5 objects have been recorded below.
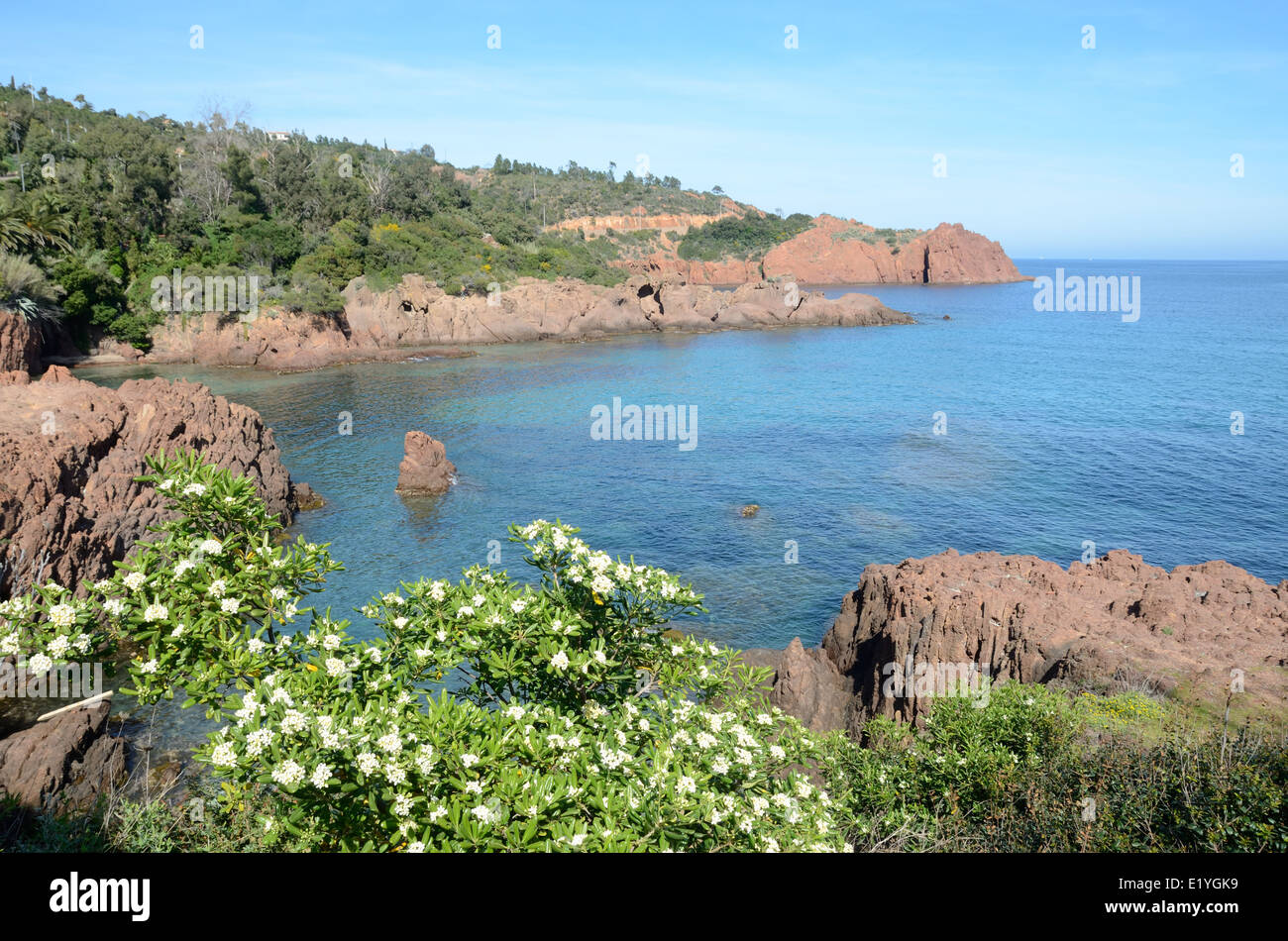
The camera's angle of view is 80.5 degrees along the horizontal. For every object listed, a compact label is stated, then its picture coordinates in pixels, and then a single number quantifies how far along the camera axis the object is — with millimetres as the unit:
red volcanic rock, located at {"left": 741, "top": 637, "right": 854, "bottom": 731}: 21750
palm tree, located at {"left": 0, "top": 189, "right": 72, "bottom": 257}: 57719
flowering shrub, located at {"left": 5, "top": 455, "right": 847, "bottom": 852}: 6793
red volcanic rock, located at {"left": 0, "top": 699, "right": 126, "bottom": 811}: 15398
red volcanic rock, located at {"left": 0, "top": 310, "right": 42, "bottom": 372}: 51031
